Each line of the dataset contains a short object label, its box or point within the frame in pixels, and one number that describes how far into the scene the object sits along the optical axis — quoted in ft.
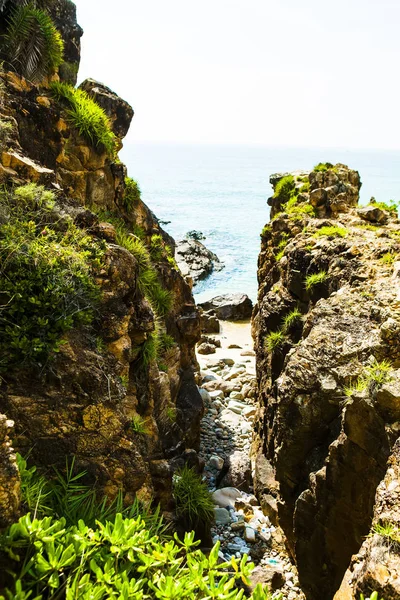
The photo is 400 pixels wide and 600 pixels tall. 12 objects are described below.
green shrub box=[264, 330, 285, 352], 28.84
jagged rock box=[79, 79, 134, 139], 33.53
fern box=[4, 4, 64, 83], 26.48
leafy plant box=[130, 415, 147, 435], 18.48
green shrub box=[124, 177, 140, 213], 32.71
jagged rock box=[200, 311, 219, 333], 74.90
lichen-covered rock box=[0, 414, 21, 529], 10.00
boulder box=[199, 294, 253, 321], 82.72
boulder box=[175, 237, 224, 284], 114.03
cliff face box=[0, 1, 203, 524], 15.31
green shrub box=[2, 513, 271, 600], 8.75
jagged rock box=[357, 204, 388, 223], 30.55
